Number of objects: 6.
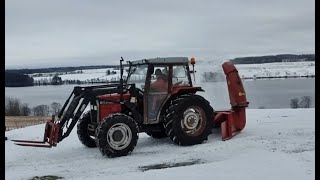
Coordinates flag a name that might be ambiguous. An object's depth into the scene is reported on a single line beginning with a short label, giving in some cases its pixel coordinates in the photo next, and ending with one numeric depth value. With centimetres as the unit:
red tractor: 848
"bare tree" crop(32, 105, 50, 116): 4841
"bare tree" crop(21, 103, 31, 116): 4968
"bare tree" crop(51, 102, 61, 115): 4347
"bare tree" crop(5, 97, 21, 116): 4928
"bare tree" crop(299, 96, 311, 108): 3921
